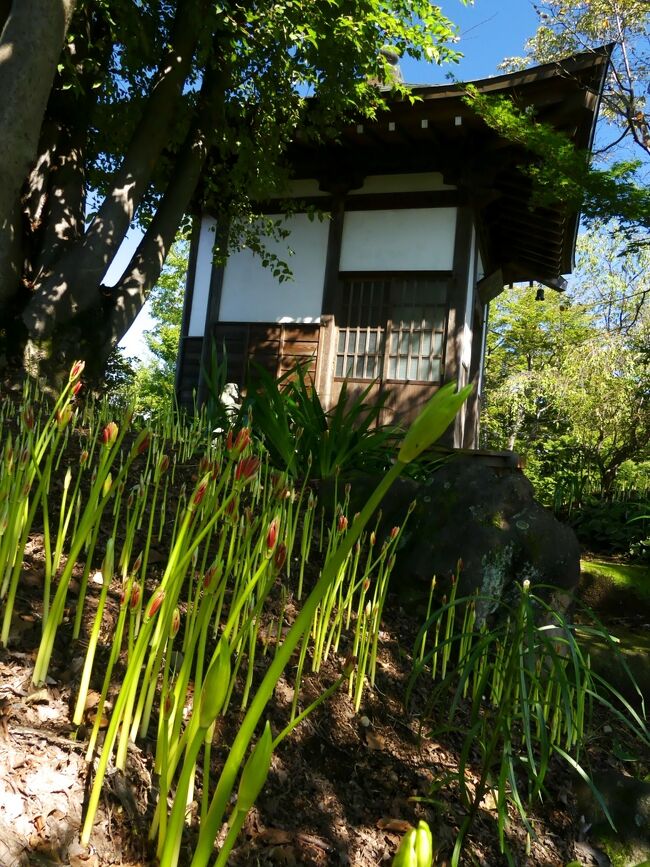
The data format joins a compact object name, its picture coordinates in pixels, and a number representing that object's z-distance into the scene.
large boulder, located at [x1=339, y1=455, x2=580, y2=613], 2.49
